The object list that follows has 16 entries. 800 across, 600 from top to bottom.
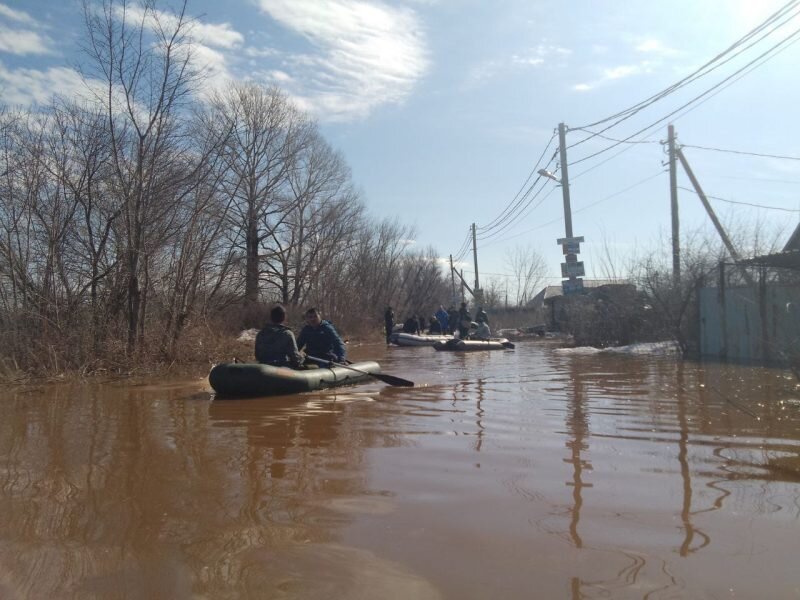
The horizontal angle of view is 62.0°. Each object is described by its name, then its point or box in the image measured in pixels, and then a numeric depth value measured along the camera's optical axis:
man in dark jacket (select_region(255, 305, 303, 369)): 10.83
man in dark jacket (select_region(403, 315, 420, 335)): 31.48
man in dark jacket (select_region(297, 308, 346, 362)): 12.11
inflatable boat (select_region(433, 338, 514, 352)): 21.81
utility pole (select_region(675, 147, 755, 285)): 14.06
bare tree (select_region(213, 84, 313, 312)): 33.50
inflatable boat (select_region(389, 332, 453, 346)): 26.69
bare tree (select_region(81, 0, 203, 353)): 15.14
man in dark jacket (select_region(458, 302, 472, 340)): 27.11
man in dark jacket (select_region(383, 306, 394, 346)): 30.12
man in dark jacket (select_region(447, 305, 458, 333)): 33.47
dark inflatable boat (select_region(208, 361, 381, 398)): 9.88
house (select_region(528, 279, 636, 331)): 20.25
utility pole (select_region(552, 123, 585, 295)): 21.17
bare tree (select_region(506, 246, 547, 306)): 62.88
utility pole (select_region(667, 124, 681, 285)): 21.52
